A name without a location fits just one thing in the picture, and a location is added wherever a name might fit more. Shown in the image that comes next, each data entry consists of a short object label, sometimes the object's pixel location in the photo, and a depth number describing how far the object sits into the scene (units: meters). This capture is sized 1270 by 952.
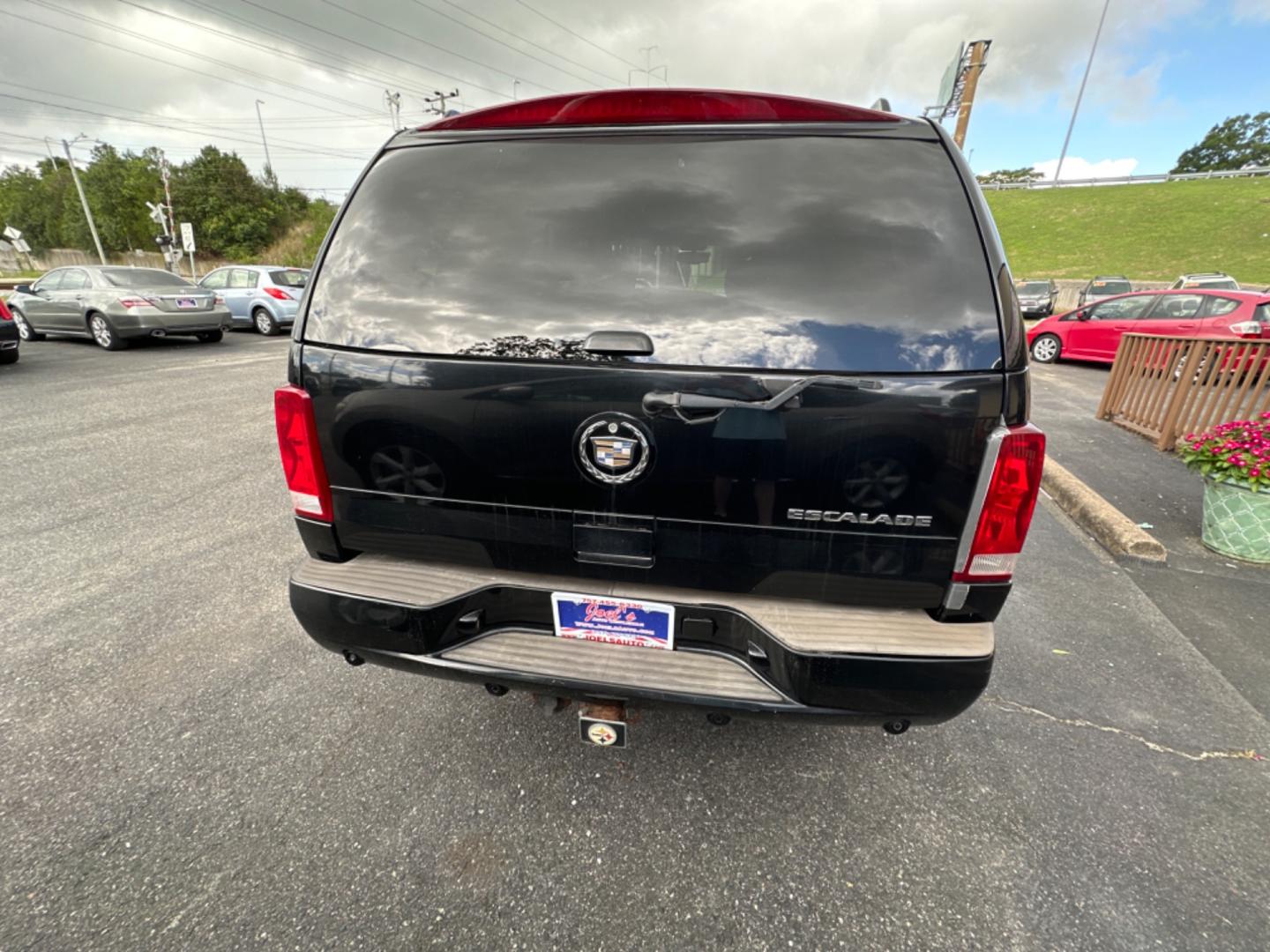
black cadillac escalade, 1.40
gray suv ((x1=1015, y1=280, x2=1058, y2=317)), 19.97
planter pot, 3.50
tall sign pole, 18.16
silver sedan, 10.32
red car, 8.85
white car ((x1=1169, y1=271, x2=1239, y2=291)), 17.16
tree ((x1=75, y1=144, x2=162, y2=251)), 51.62
